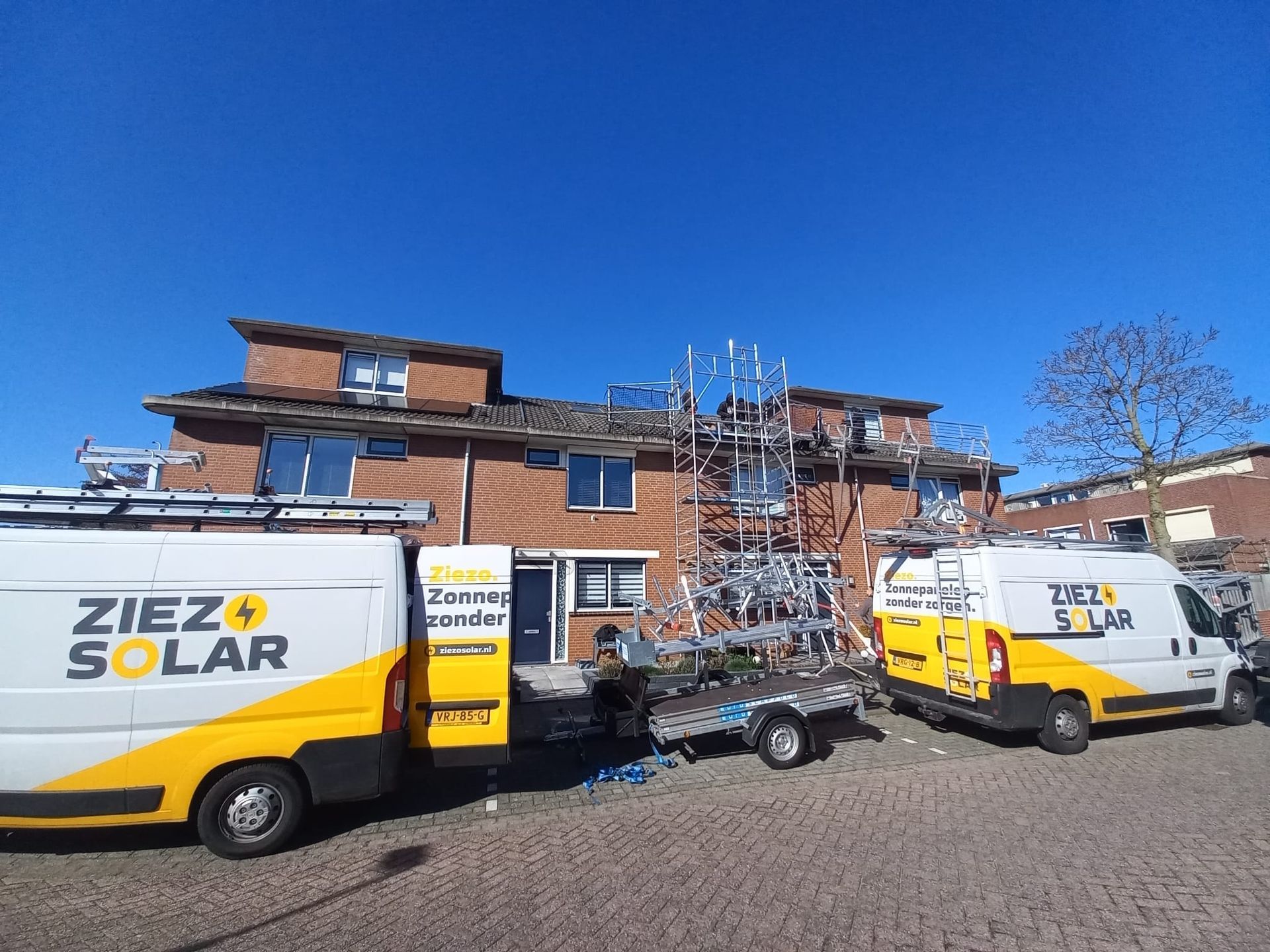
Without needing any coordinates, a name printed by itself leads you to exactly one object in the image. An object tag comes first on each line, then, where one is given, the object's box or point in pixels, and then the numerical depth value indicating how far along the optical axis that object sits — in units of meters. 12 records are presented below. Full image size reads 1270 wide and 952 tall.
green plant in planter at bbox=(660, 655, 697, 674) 11.20
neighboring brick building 20.70
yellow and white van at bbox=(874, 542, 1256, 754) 6.44
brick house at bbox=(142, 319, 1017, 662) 11.42
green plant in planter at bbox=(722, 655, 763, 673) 11.05
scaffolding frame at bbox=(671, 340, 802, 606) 13.17
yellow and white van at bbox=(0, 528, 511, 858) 3.99
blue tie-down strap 5.79
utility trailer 6.09
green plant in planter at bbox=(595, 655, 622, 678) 10.92
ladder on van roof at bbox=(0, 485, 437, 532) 4.46
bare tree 13.76
